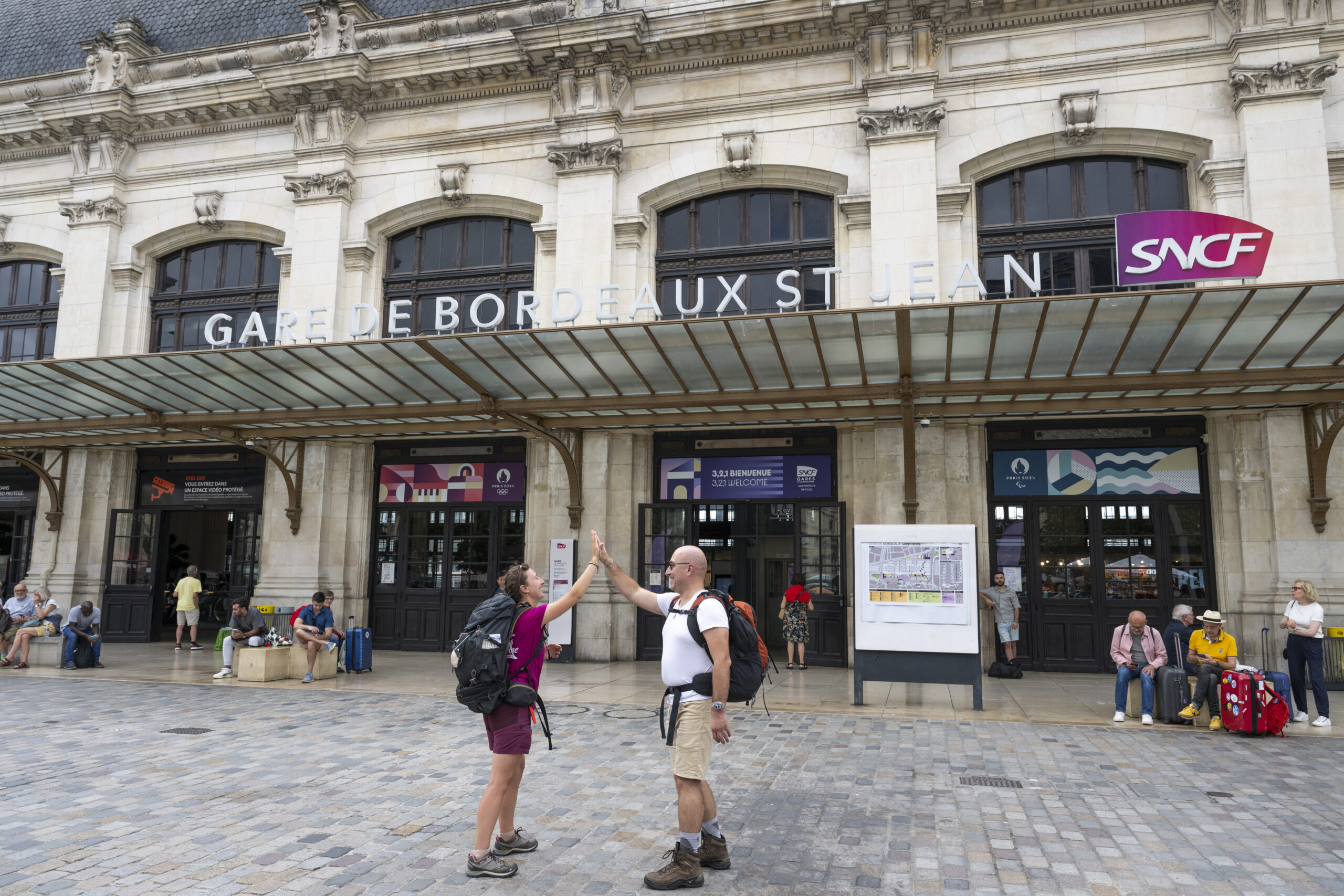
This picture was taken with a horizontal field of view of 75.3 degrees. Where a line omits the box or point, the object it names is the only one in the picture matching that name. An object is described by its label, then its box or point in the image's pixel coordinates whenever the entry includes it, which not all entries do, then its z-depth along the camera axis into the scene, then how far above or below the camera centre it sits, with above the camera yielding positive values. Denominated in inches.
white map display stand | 424.5 -18.5
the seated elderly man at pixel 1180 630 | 414.9 -27.4
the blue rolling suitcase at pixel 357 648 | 557.3 -54.0
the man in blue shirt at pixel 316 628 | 522.0 -39.9
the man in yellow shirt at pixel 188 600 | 700.0 -31.4
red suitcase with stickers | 365.7 -56.0
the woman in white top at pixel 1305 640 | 396.8 -30.4
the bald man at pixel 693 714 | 193.9 -33.3
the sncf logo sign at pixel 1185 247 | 468.4 +175.8
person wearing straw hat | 385.4 -38.3
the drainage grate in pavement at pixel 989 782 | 285.9 -69.6
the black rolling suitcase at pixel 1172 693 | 392.2 -54.1
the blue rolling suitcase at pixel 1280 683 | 376.5 -47.0
